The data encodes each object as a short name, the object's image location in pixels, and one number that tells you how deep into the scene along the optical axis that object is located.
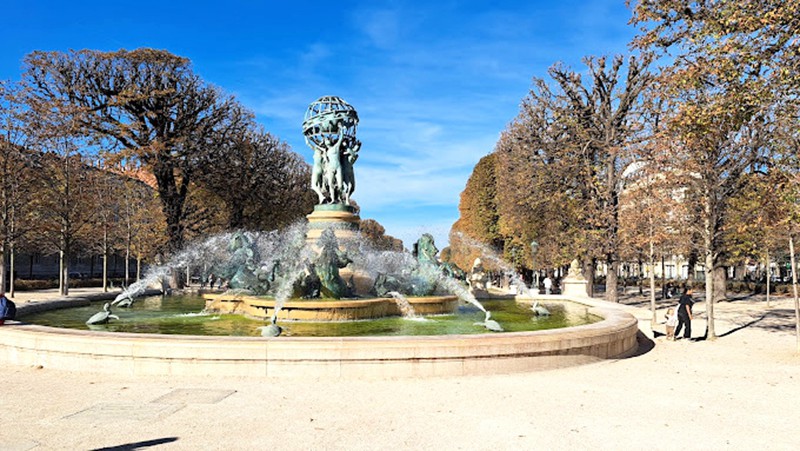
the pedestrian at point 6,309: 12.38
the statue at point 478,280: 28.38
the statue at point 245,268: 17.30
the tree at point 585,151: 27.47
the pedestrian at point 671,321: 16.11
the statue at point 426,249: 19.80
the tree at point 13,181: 26.69
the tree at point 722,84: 12.35
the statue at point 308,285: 15.67
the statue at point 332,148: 21.55
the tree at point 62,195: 29.12
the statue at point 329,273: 16.00
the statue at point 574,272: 29.17
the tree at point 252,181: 37.84
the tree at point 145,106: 32.34
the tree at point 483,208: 55.12
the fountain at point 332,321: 9.84
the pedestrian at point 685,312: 16.00
